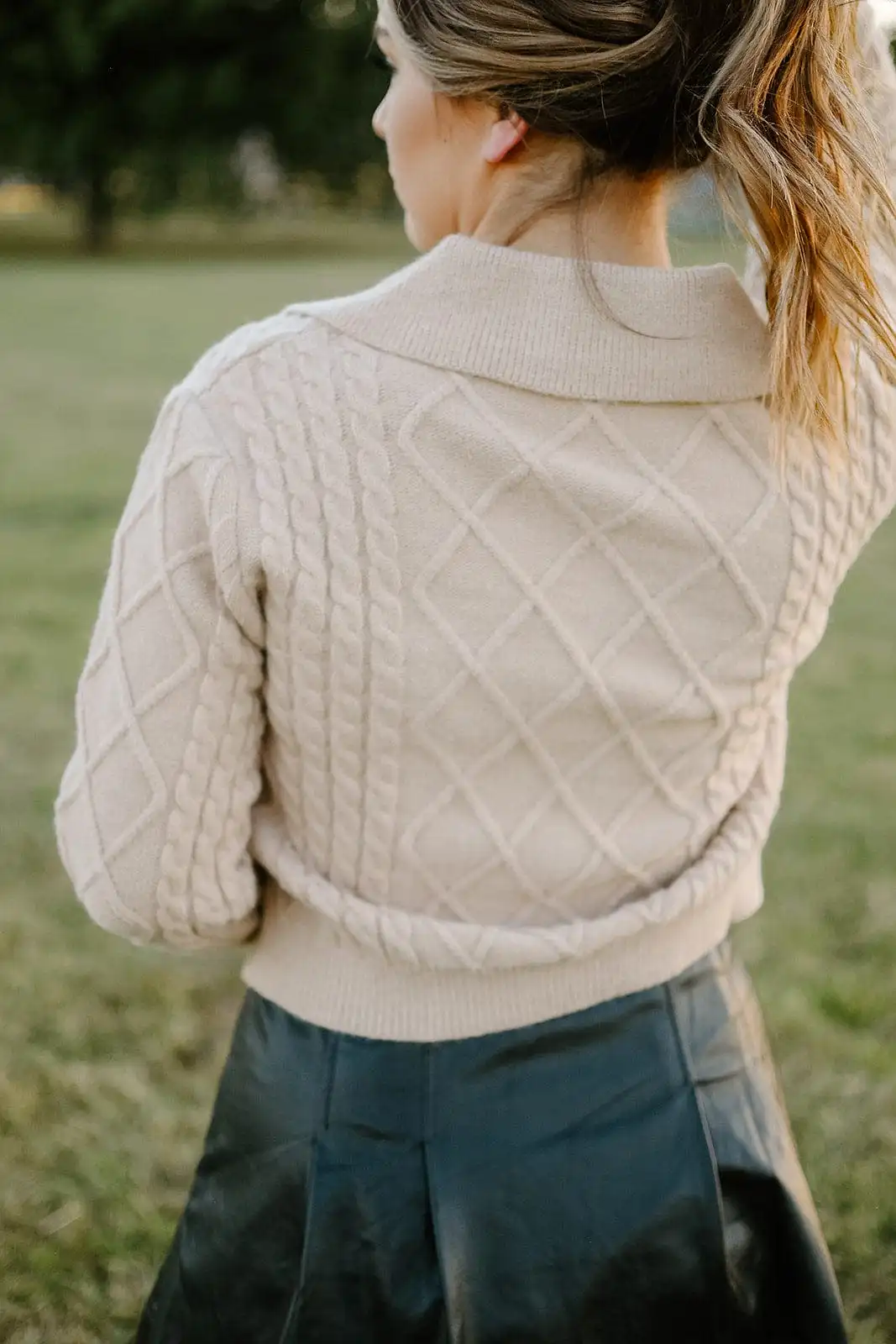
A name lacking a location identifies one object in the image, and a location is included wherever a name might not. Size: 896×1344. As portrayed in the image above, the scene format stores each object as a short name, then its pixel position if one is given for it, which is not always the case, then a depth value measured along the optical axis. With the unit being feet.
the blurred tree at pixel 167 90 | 87.40
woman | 3.06
